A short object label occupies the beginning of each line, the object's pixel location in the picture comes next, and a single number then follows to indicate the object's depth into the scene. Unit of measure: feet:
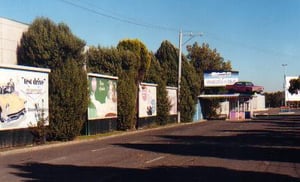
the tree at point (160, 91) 163.53
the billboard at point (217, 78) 263.08
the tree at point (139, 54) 142.81
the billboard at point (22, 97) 80.33
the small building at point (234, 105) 224.31
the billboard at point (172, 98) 178.21
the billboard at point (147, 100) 146.00
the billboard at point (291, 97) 365.32
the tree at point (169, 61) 193.67
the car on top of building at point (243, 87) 254.88
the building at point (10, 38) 100.48
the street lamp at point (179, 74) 186.70
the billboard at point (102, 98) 113.80
